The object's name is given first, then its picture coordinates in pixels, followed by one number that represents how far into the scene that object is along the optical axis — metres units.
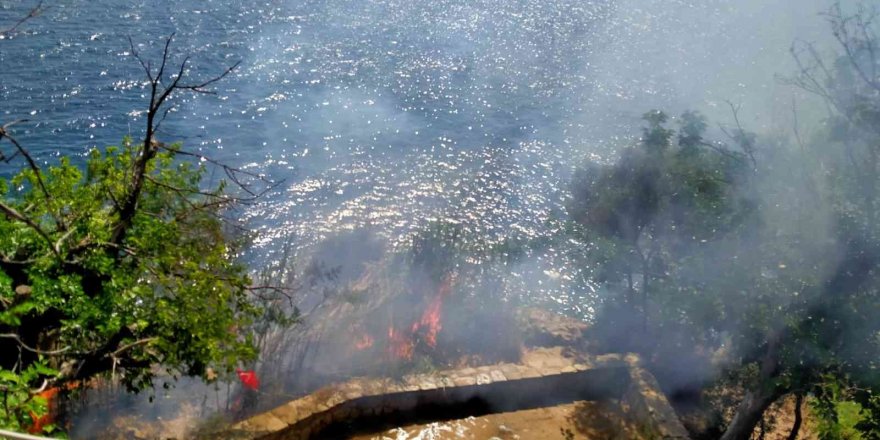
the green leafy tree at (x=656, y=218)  13.57
